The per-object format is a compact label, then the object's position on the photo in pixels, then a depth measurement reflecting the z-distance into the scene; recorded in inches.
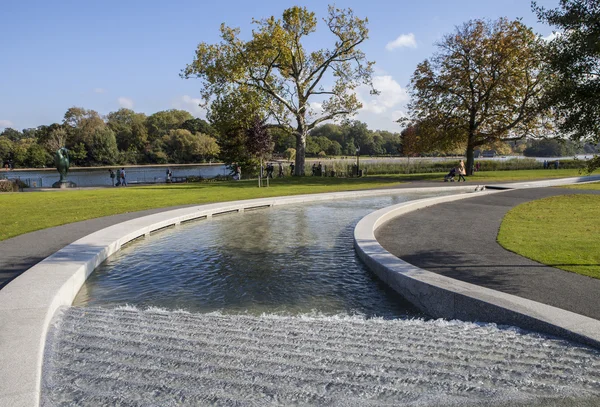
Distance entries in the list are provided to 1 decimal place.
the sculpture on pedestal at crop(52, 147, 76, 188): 1198.6
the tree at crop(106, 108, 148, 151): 3715.6
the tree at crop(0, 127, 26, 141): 4458.2
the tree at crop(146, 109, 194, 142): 4082.2
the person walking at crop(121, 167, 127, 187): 1304.4
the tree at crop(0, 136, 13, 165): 3097.9
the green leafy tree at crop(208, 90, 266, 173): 1210.6
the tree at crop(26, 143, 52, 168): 3144.7
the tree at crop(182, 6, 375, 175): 1168.2
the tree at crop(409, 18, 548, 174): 1210.6
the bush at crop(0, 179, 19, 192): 1060.4
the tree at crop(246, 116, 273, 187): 1053.5
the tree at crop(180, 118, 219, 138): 4057.6
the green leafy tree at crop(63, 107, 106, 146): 3419.0
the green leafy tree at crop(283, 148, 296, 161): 2833.2
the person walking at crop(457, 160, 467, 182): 1157.7
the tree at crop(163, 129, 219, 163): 3531.0
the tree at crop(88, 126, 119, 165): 3284.9
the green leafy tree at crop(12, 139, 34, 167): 3120.1
